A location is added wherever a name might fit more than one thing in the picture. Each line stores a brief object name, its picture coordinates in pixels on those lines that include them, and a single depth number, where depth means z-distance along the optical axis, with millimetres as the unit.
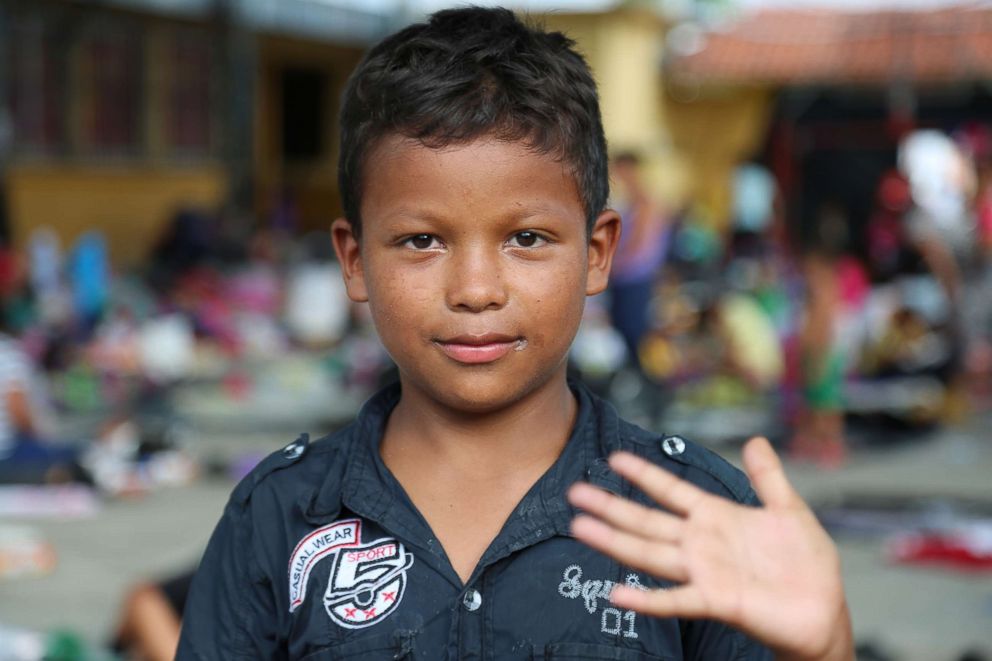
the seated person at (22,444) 6094
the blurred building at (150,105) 13734
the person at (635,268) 7922
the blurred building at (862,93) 11352
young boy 1533
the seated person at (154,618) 3787
